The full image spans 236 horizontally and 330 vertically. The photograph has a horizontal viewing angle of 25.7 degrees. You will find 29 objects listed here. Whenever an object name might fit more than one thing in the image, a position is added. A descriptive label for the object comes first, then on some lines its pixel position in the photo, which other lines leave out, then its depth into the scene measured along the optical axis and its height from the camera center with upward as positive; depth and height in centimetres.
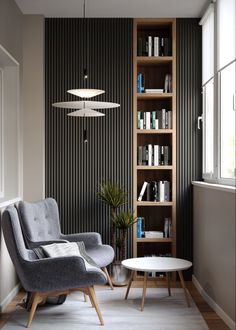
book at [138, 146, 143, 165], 557 +10
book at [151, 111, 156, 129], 555 +47
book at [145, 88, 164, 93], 556 +79
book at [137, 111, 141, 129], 557 +51
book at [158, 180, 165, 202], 555 -29
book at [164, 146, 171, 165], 555 +10
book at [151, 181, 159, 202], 555 -29
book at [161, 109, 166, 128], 556 +49
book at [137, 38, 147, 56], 558 +124
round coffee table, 437 -88
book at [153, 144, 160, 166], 554 +9
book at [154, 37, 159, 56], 555 +127
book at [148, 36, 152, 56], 556 +127
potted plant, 526 -60
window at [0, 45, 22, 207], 507 +30
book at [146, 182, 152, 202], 556 -31
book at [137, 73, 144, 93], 558 +86
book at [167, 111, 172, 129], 556 +47
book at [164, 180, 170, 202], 557 -29
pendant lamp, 403 +50
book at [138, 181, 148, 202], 554 -29
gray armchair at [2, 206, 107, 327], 395 -83
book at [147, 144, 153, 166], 554 +9
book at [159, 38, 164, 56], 561 +125
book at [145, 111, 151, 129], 555 +47
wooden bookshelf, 553 +32
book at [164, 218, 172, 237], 556 -69
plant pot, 525 -112
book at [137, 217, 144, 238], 554 -67
